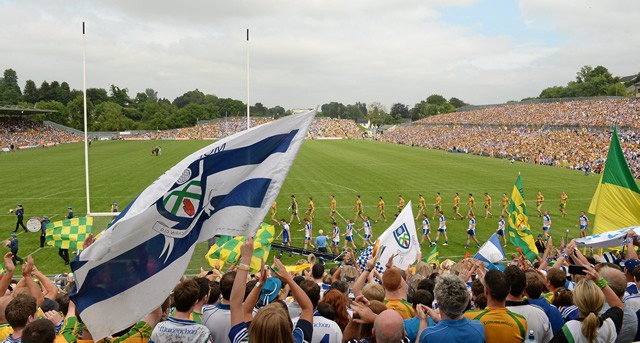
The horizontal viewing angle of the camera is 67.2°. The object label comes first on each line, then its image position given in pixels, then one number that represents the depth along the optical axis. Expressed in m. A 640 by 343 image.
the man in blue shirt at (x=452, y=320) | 3.70
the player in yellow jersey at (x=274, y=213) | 22.95
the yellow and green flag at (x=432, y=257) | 12.40
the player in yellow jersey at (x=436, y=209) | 24.00
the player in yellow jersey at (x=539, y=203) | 24.65
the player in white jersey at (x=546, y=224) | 20.72
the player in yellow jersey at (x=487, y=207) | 24.49
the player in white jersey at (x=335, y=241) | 18.36
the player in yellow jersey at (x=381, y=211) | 23.50
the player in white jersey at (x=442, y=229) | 19.83
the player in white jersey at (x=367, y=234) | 19.06
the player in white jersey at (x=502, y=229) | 19.84
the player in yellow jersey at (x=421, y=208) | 24.19
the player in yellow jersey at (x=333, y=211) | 23.32
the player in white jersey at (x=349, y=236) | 18.62
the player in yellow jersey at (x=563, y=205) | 24.34
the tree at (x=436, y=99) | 193.62
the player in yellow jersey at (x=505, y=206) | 24.48
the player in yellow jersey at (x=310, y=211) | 22.78
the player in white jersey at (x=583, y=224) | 20.50
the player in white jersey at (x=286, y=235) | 18.81
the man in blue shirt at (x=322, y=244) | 17.16
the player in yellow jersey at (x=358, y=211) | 23.45
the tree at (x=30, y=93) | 124.38
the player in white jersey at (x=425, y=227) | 19.50
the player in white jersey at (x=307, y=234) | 18.50
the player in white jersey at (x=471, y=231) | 19.42
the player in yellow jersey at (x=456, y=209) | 24.24
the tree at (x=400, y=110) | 193.62
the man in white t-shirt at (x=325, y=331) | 3.93
